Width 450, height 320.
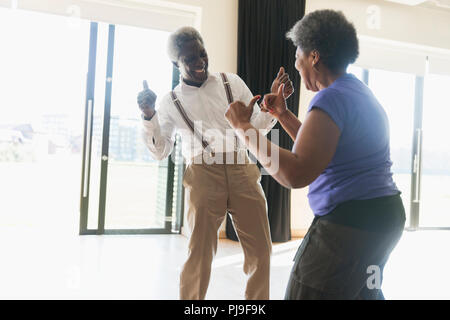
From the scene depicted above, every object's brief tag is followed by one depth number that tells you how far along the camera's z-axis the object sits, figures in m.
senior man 1.77
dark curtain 4.14
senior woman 0.92
